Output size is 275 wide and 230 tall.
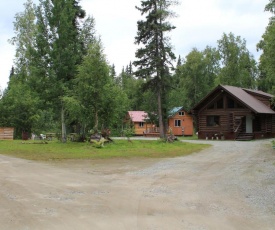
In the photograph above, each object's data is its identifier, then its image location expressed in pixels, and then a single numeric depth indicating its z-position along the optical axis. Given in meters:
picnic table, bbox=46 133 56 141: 25.93
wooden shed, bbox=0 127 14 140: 25.54
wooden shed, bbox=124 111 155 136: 40.40
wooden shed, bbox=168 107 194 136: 38.09
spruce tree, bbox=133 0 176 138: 22.12
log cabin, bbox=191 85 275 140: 26.49
